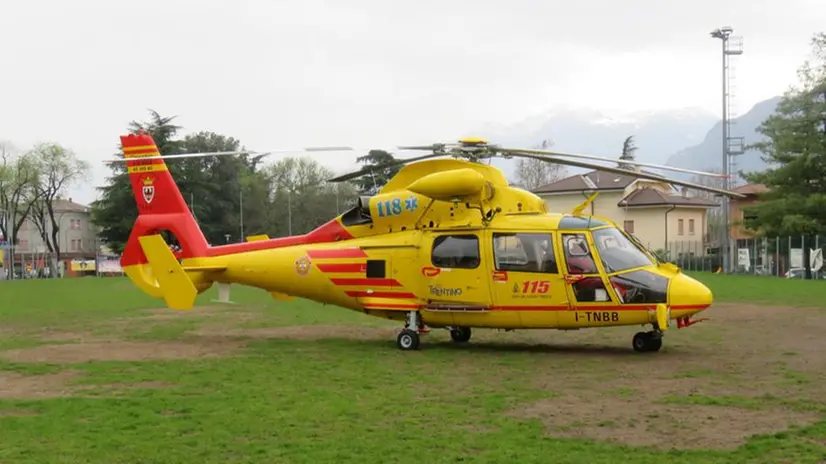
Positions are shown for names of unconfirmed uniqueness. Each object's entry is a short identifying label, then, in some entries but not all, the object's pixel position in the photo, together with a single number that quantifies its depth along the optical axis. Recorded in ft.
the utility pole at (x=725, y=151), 171.63
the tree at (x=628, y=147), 291.38
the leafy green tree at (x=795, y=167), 149.79
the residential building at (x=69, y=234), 392.74
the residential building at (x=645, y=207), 228.02
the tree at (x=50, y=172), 305.32
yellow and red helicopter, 45.73
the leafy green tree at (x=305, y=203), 239.91
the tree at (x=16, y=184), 300.61
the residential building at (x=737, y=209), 176.41
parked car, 148.17
